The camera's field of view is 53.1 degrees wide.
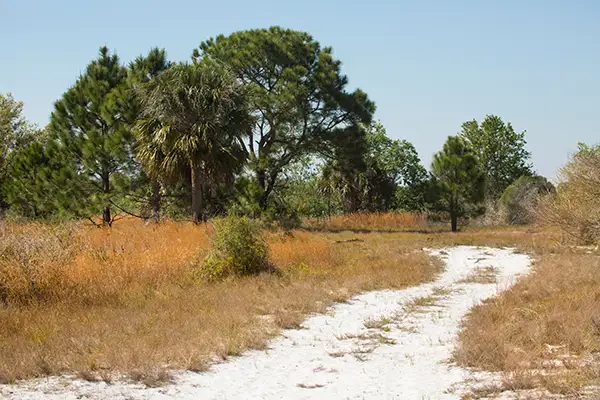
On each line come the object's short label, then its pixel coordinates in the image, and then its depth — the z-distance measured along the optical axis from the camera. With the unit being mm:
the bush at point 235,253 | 13328
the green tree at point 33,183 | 28234
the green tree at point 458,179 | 35781
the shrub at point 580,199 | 15523
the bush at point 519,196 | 40906
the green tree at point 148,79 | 26705
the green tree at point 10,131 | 41697
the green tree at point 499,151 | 57906
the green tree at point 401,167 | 46312
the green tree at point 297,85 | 35281
